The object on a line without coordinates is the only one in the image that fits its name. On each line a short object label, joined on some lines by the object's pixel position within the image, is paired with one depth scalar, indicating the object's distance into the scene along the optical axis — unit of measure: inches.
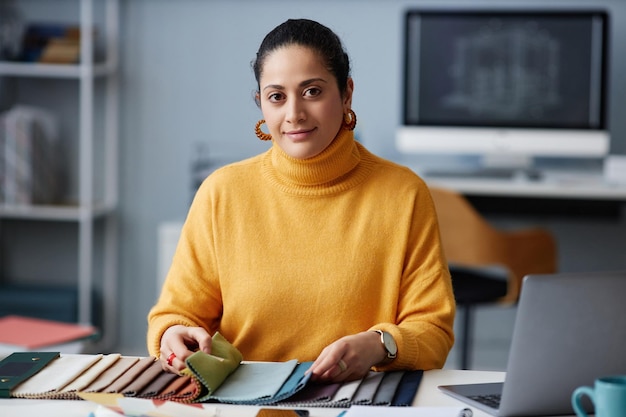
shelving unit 174.3
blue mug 78.3
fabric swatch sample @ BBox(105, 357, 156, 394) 88.0
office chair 146.3
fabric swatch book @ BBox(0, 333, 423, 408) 86.9
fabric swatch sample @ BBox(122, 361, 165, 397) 87.6
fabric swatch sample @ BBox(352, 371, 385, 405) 86.7
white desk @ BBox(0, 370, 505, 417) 85.2
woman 96.9
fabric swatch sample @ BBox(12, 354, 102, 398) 87.8
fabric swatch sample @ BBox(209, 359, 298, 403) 86.9
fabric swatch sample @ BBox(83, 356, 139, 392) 88.2
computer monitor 161.9
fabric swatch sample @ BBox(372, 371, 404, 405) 86.8
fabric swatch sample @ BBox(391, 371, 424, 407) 87.1
